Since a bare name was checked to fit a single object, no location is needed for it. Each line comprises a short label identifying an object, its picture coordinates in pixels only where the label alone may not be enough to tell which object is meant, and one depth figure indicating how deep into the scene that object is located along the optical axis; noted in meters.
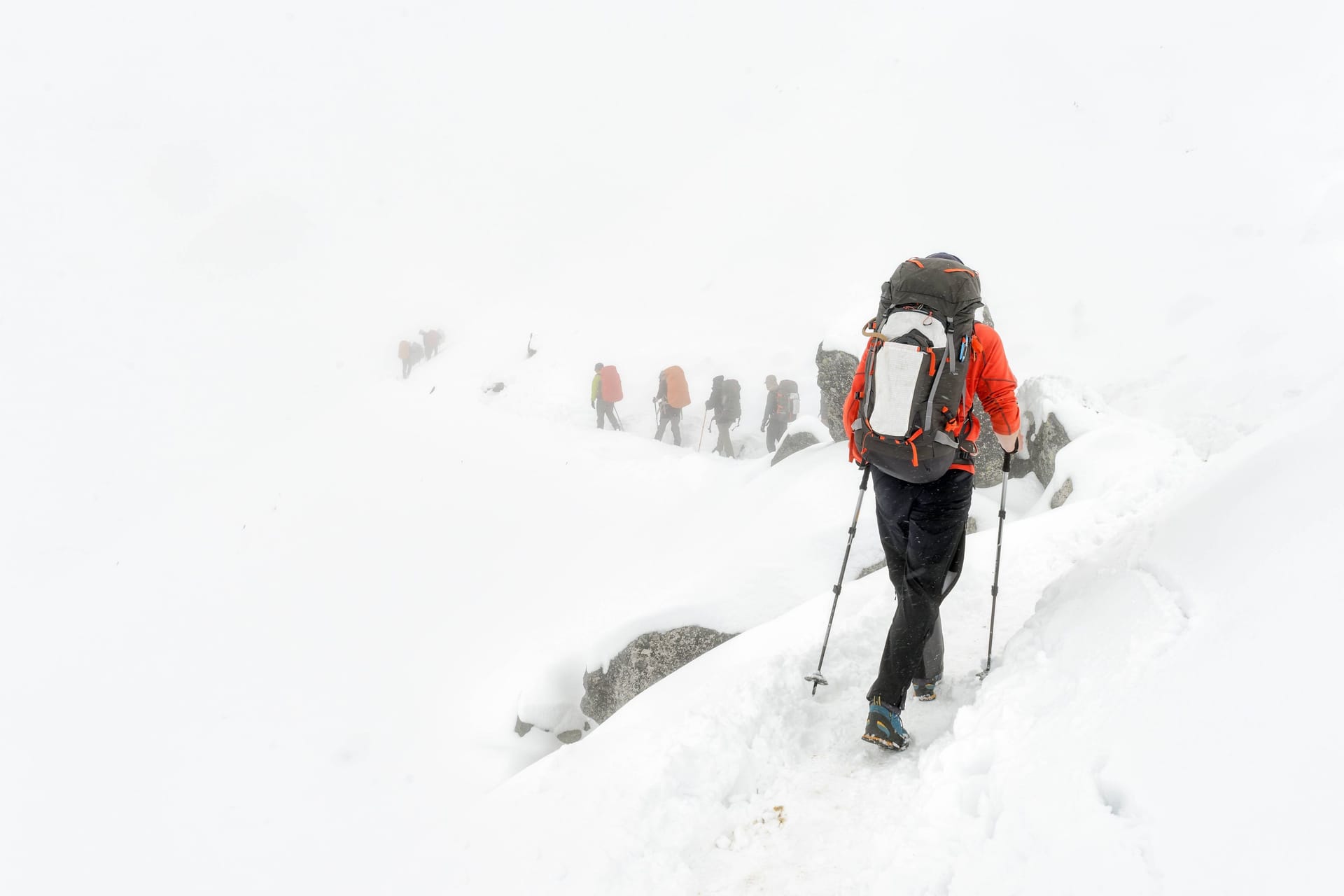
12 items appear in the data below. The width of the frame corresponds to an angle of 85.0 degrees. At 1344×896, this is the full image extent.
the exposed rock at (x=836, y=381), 10.73
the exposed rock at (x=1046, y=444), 8.14
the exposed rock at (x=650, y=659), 6.05
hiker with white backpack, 2.96
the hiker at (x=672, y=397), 15.70
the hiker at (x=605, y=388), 16.66
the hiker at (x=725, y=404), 15.01
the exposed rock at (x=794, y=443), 10.86
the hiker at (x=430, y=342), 28.86
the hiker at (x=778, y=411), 14.73
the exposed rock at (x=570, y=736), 6.73
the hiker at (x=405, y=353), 27.39
